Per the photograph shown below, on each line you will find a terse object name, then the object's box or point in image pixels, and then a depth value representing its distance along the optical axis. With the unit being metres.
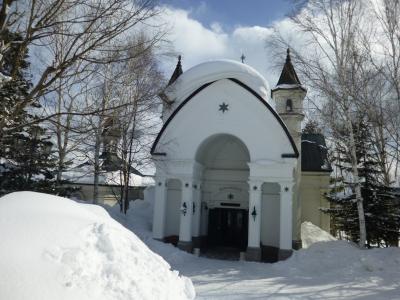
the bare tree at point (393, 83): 14.27
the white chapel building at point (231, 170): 17.08
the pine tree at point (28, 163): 19.34
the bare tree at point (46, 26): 6.92
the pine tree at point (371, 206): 21.39
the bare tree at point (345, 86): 15.17
